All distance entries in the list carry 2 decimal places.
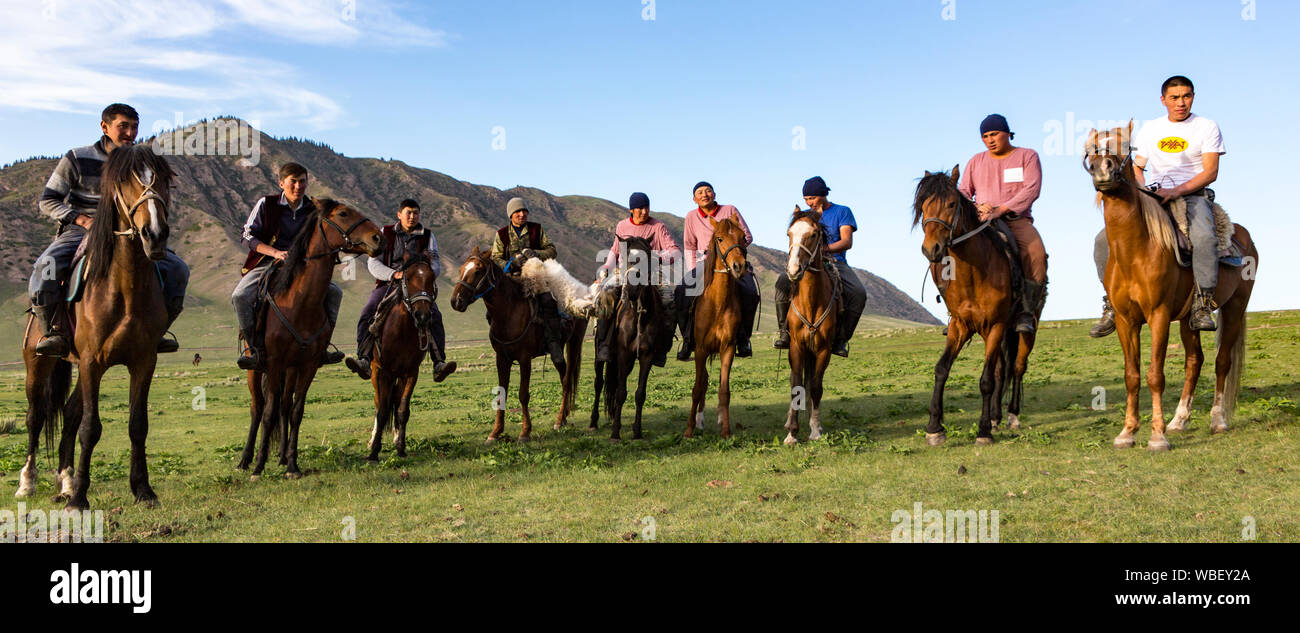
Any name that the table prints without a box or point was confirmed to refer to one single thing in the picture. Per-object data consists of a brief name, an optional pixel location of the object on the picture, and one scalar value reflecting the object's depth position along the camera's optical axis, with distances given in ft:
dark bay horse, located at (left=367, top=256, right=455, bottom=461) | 38.83
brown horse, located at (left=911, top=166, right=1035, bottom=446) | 34.37
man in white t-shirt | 32.76
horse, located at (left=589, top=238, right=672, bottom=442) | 42.22
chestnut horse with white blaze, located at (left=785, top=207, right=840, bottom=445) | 37.45
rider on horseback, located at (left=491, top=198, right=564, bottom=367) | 45.14
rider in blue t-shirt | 40.55
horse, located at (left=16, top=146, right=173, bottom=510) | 26.50
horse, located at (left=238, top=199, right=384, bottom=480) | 33.50
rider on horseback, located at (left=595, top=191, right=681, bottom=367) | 43.52
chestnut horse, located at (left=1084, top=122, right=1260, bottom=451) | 32.04
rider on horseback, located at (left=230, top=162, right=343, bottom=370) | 34.12
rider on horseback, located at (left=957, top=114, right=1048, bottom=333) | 37.99
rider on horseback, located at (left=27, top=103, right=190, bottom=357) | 28.17
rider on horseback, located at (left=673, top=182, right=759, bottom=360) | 42.93
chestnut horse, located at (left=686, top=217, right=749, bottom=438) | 40.19
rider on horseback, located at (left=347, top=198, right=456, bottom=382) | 39.60
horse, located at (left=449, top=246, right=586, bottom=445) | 43.39
